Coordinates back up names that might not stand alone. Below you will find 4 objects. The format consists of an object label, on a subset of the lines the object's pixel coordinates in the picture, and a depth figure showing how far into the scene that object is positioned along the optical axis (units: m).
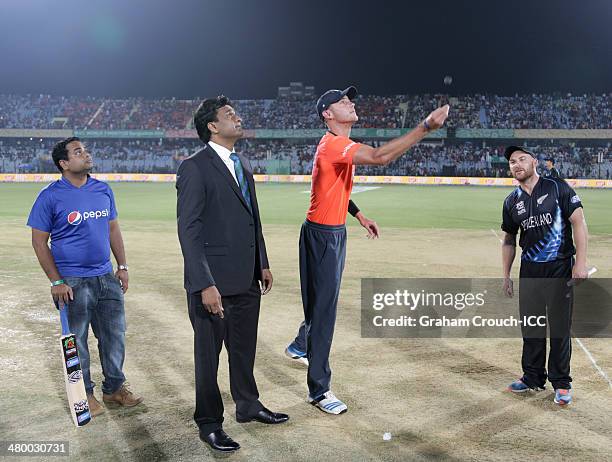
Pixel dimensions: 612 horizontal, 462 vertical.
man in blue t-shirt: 5.23
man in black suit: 4.48
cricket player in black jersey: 5.49
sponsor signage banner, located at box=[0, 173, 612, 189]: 43.00
